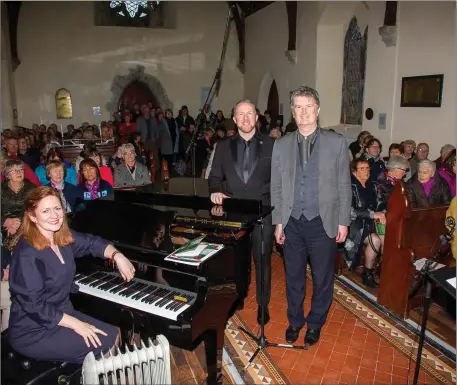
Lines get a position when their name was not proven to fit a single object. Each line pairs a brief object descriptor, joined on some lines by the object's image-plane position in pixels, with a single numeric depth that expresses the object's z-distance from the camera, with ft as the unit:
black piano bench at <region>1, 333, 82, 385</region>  6.73
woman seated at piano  6.97
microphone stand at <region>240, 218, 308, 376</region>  9.50
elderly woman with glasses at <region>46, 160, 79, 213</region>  14.28
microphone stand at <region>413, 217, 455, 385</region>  6.96
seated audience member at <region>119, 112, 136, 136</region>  38.06
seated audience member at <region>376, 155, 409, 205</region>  14.19
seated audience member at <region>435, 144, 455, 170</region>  18.42
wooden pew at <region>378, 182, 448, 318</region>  11.32
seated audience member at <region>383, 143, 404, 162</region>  19.57
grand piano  7.21
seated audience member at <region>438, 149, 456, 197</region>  16.25
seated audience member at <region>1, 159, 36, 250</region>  12.91
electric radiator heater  6.52
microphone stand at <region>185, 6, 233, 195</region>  11.36
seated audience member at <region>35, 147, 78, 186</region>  17.58
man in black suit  9.97
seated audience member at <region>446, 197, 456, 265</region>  11.00
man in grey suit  8.89
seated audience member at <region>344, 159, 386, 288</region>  13.61
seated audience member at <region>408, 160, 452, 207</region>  13.71
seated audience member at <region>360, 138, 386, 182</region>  17.20
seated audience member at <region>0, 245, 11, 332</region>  9.41
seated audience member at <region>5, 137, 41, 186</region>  19.21
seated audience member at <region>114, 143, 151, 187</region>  16.28
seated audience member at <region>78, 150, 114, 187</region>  17.03
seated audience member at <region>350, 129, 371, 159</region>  22.16
